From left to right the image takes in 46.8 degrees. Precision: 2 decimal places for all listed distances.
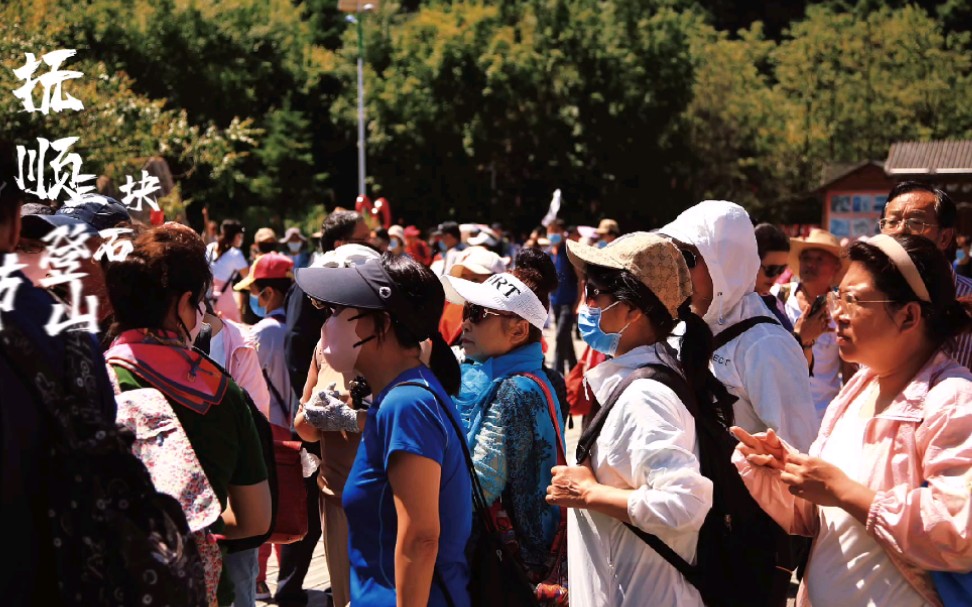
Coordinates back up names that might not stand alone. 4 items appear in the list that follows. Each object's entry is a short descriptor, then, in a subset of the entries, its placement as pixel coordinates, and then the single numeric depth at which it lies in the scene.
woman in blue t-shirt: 2.86
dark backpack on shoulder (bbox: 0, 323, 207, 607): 1.96
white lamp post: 24.92
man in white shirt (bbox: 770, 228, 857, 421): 6.00
